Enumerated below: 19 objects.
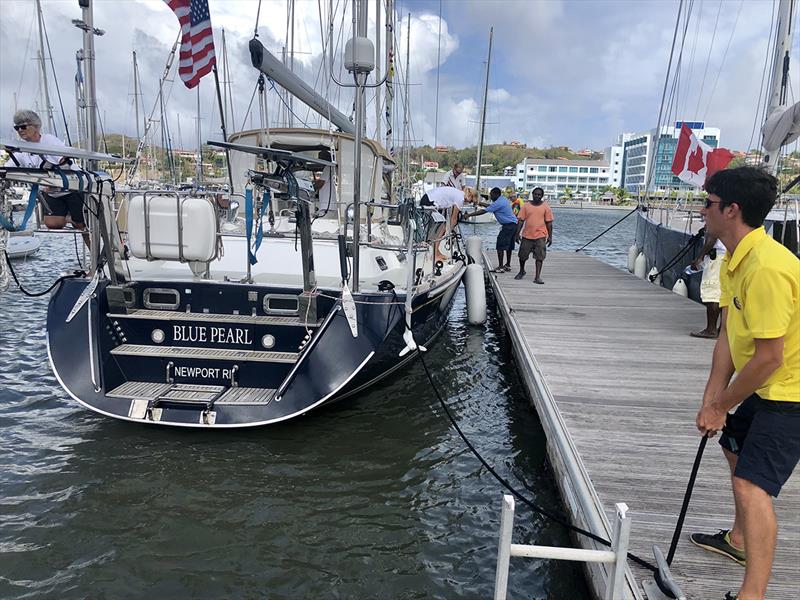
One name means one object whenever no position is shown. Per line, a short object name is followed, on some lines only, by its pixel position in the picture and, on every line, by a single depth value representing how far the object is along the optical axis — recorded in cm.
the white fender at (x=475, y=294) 1066
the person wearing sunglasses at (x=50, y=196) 535
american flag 702
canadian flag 1014
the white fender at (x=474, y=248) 1168
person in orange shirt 1048
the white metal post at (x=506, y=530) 221
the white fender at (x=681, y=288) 1105
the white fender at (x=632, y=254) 1725
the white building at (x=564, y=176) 13450
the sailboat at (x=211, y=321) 507
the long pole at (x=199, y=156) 1961
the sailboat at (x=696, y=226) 825
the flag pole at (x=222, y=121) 678
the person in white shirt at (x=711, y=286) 716
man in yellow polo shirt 224
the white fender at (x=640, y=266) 1559
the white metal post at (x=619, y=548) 221
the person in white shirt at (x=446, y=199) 1050
